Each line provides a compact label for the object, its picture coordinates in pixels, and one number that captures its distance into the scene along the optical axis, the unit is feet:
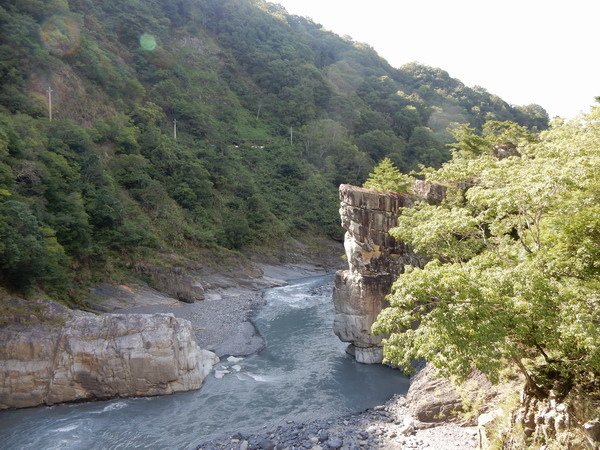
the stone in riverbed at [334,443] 49.99
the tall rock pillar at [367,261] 78.12
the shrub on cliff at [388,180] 97.66
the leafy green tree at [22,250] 71.31
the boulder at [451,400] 49.47
